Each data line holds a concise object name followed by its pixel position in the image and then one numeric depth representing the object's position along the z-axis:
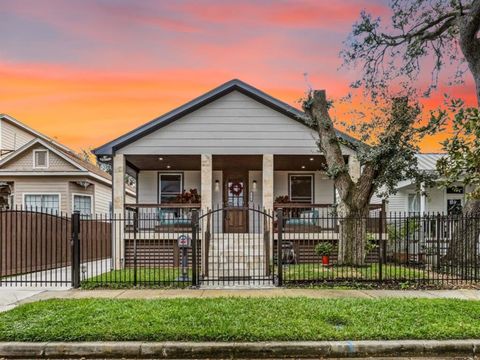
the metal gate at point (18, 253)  11.41
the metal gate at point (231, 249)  11.29
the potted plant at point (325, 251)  13.35
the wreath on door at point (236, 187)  18.78
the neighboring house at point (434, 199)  20.16
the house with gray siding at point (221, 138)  15.39
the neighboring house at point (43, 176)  19.97
